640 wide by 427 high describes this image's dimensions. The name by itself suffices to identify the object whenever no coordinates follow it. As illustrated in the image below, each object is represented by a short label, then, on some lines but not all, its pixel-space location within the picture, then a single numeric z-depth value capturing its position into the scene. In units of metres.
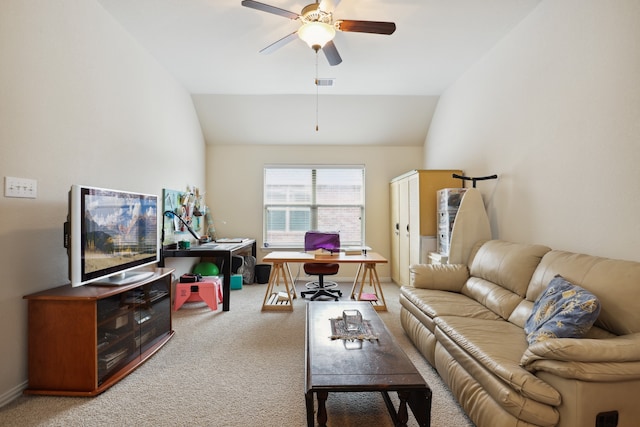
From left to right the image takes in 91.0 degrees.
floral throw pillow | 1.60
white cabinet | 4.26
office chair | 4.33
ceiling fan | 2.40
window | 5.87
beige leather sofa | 1.34
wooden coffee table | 1.49
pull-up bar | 3.45
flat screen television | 2.06
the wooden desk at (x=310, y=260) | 3.83
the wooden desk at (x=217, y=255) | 3.85
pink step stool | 3.92
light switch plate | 1.98
